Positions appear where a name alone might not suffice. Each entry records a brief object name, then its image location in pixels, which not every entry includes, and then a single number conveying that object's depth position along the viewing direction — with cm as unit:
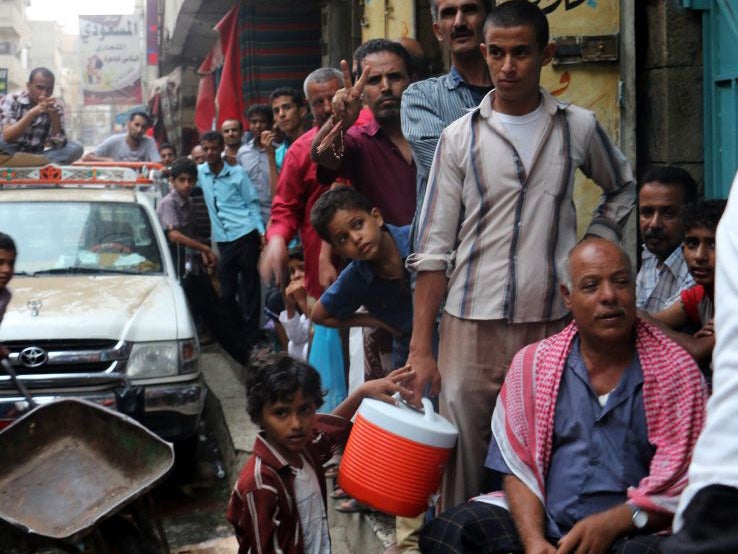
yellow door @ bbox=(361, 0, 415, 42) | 751
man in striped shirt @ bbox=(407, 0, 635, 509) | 324
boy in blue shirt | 378
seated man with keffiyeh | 275
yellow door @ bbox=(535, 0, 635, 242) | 497
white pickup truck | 562
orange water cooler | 314
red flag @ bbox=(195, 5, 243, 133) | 1160
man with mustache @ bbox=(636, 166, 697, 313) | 376
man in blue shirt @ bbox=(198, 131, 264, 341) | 852
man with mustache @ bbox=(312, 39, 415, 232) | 426
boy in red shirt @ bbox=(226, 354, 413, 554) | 313
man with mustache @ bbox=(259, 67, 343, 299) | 485
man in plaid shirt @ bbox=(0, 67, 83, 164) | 813
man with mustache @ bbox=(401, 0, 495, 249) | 372
